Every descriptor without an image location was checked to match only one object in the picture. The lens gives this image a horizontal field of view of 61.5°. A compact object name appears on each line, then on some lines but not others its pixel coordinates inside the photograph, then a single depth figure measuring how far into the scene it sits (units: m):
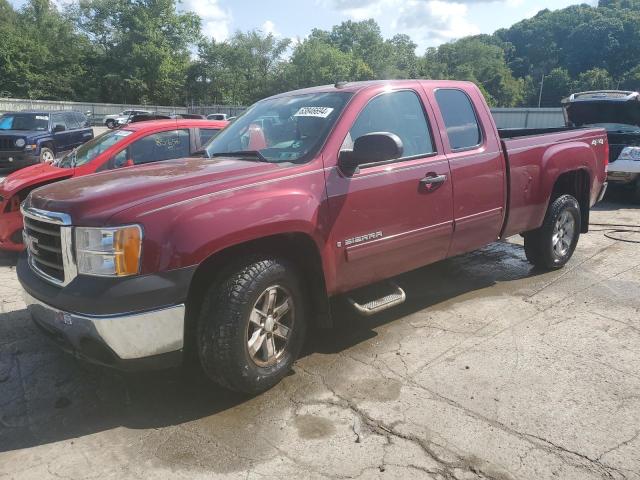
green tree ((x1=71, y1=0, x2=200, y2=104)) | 63.16
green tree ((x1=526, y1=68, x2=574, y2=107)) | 103.00
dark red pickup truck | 2.85
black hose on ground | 7.41
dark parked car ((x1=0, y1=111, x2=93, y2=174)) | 13.87
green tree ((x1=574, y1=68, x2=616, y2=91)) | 95.69
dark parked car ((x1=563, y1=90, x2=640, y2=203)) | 10.02
